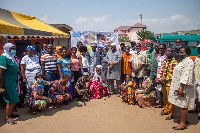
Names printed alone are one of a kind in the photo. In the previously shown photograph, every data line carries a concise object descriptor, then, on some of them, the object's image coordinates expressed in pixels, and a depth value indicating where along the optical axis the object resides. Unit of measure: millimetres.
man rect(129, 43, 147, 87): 5578
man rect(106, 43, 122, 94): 6086
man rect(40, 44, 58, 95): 4859
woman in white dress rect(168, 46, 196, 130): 3400
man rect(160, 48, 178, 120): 4074
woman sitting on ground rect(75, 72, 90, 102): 5584
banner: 10094
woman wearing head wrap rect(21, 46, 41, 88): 4629
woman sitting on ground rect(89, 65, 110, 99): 5967
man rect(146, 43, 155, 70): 5680
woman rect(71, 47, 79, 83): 5812
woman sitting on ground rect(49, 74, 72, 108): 4867
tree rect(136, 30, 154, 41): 37206
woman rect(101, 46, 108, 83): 6337
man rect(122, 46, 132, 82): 6180
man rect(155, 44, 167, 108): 4691
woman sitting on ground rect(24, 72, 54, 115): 4457
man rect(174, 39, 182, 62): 4684
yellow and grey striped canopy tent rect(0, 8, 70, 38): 5387
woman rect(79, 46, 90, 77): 6184
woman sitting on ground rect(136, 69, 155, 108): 4941
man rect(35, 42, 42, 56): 5802
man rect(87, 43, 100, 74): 6449
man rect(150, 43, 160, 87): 5090
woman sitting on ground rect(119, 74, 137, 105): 5281
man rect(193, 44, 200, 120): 4043
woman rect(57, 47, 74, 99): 4992
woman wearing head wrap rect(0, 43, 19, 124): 3625
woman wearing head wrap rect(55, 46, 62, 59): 5254
